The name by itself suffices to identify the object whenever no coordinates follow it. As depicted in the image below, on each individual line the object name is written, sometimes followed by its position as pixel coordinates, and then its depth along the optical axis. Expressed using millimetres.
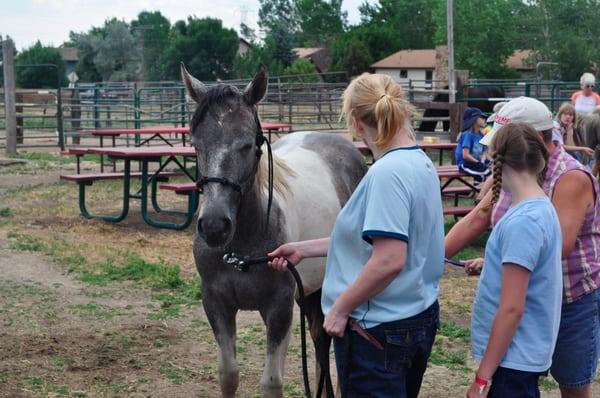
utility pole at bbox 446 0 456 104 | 19000
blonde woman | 2381
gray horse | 3322
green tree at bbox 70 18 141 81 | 65750
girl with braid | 2438
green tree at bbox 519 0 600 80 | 59719
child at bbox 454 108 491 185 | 9023
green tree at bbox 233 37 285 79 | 52188
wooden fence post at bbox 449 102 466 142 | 16062
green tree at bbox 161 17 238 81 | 53688
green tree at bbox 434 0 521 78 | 63750
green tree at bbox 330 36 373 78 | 61344
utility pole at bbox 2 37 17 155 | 17703
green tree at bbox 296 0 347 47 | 92750
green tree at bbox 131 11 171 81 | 61078
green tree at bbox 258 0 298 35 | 103375
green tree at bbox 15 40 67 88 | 53000
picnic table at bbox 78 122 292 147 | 12977
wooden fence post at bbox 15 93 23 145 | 18375
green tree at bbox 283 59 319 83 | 55656
